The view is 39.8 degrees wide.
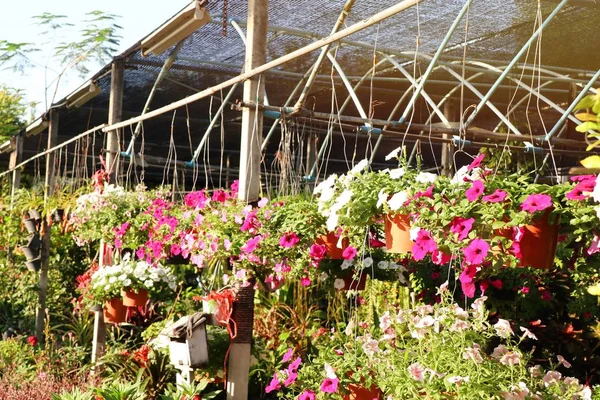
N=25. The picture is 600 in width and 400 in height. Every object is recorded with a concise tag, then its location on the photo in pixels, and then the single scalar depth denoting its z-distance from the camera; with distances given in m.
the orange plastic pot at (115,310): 6.09
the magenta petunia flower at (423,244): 2.80
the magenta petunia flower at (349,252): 3.63
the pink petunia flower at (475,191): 2.67
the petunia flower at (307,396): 3.60
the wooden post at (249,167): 4.27
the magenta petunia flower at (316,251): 3.71
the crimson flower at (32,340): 6.74
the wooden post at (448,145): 7.45
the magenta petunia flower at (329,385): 3.43
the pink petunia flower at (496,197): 2.61
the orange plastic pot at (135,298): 5.81
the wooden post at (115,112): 6.73
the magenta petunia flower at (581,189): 2.45
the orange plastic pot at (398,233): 3.05
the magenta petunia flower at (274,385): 3.99
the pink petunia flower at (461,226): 2.65
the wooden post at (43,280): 7.76
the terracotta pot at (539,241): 2.66
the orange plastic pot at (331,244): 3.75
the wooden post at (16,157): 10.89
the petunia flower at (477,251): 2.63
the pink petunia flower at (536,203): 2.54
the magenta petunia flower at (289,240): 3.68
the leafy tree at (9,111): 16.88
